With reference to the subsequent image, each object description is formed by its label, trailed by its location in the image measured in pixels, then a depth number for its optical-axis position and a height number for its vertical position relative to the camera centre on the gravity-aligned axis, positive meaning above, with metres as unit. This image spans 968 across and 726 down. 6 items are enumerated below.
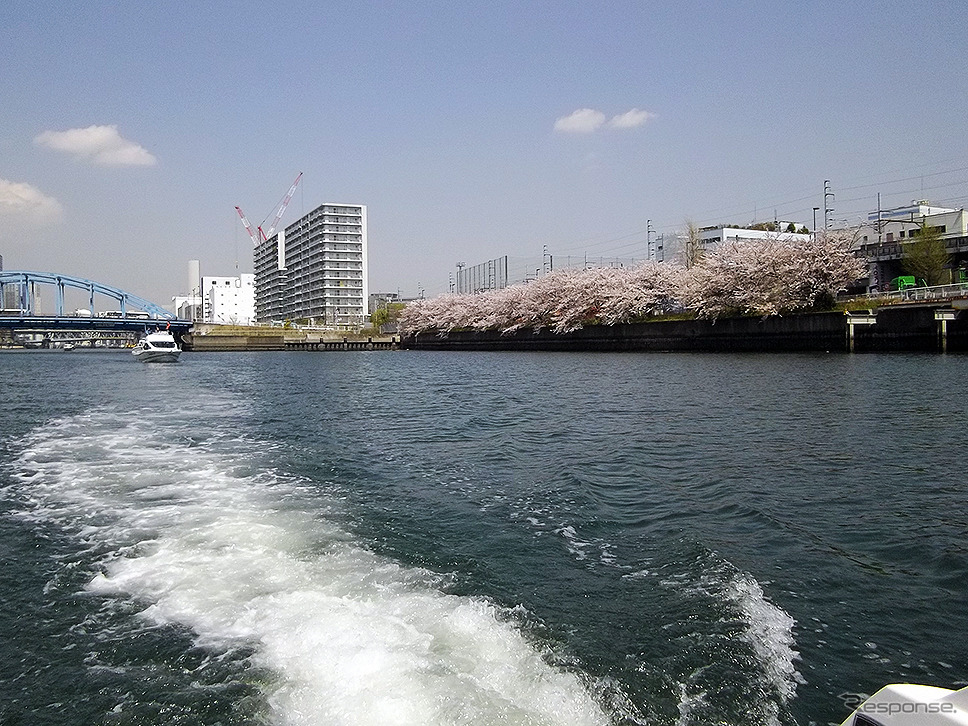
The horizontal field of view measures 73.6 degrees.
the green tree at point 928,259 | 53.94 +7.08
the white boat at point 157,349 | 57.12 -0.25
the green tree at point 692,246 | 70.00 +11.00
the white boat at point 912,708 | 2.23 -1.30
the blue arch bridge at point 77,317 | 76.62 +3.81
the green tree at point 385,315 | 113.00 +5.49
